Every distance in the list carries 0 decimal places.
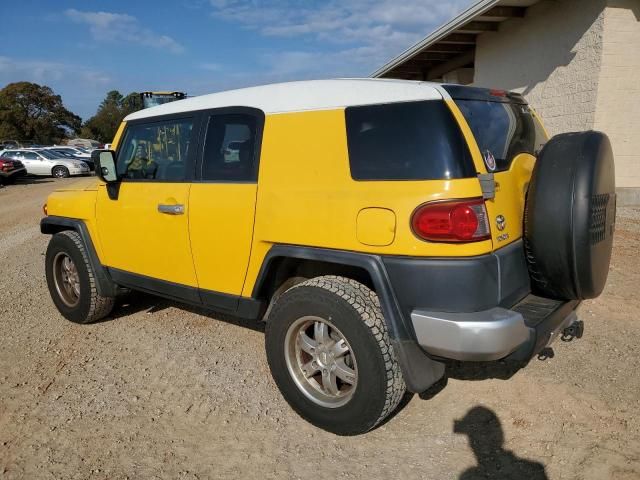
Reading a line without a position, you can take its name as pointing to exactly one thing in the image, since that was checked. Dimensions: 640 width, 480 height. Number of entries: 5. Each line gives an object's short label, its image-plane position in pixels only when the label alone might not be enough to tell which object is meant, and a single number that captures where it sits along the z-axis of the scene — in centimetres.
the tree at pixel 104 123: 8762
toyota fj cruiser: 238
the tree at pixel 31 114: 6981
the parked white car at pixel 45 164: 2573
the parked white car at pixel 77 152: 3087
